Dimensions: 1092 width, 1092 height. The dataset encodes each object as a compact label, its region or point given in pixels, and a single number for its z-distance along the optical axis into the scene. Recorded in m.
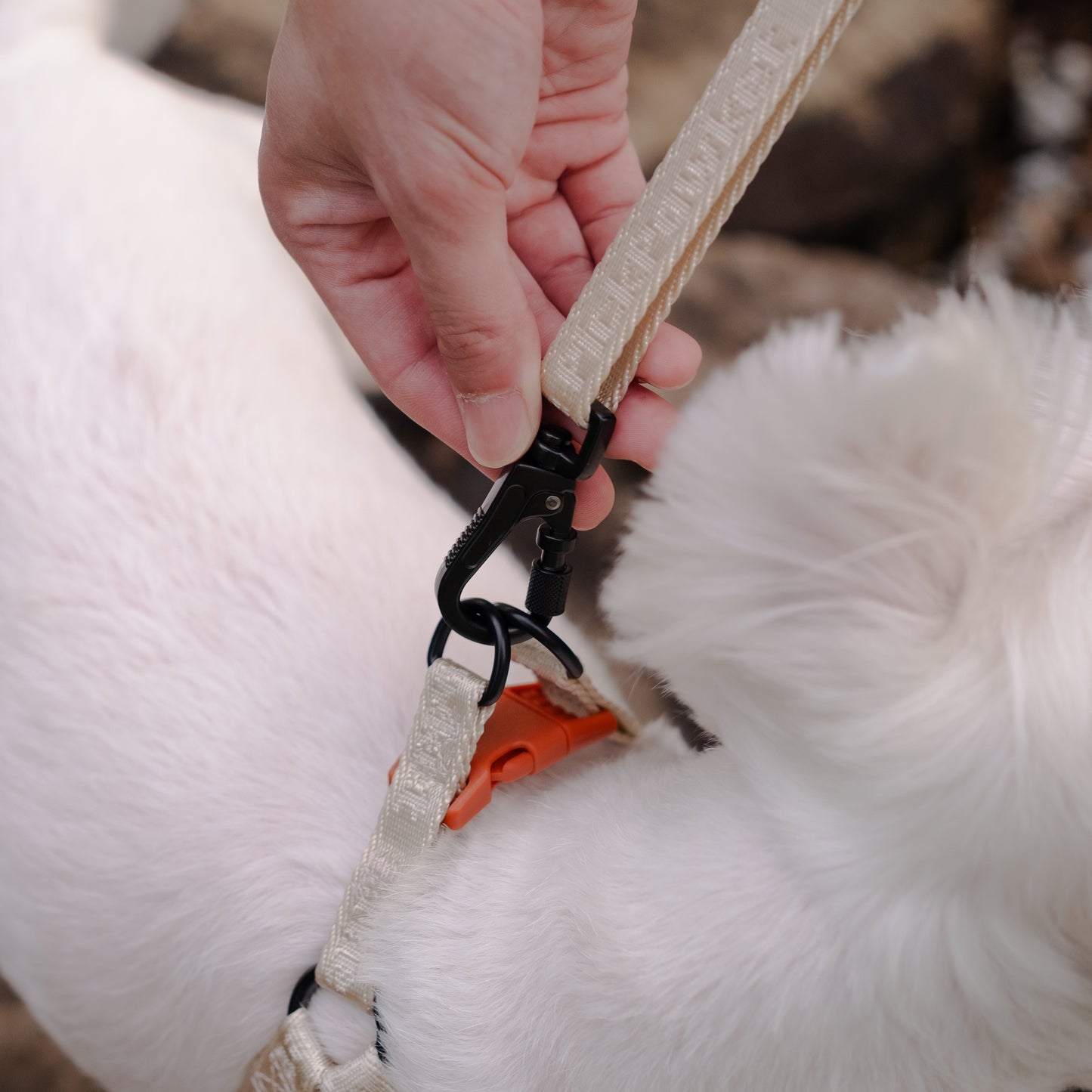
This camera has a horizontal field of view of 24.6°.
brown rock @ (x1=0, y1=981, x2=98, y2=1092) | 0.73
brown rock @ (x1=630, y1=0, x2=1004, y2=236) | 0.95
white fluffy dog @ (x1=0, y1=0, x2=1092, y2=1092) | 0.41
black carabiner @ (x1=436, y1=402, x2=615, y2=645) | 0.47
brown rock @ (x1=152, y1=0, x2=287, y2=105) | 0.92
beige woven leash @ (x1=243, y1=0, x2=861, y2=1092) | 0.45
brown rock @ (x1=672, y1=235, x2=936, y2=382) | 0.91
